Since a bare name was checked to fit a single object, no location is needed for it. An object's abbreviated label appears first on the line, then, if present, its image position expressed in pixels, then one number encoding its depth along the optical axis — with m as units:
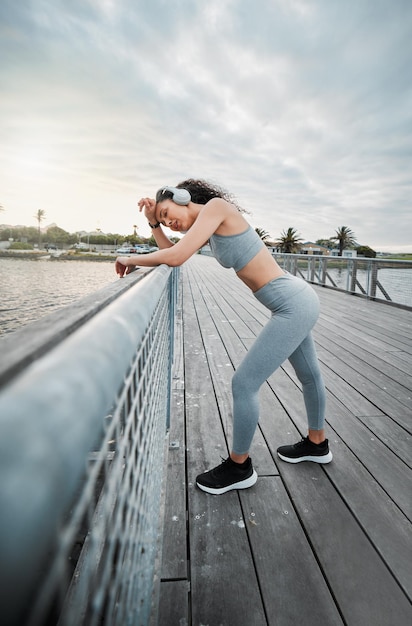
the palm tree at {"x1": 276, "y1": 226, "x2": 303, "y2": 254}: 68.44
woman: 1.57
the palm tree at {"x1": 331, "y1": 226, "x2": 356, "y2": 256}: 80.56
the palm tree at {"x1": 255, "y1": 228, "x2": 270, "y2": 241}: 68.18
